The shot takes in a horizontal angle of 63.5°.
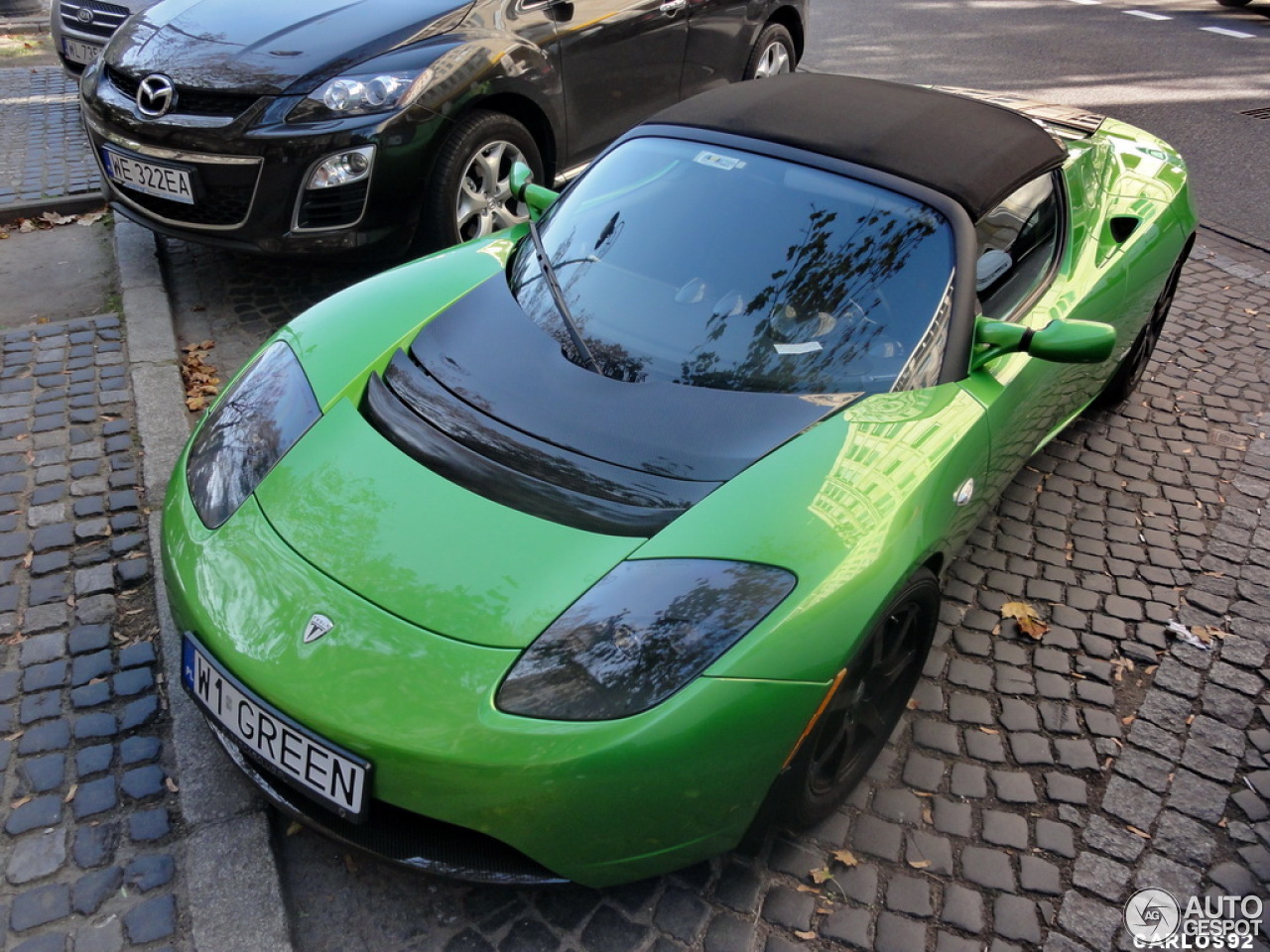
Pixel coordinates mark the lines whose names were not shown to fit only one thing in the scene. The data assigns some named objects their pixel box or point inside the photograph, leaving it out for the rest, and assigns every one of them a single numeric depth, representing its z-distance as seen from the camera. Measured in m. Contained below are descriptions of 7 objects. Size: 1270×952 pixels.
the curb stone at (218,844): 2.22
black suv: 4.27
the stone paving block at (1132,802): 2.62
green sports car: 1.98
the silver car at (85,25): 6.86
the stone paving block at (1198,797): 2.65
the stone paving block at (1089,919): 2.33
